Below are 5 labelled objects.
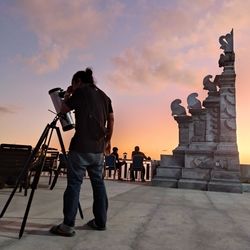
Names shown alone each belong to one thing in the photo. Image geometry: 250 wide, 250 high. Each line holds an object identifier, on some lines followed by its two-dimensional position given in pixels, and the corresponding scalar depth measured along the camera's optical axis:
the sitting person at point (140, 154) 10.44
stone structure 8.22
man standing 2.60
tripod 2.61
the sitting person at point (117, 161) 10.94
